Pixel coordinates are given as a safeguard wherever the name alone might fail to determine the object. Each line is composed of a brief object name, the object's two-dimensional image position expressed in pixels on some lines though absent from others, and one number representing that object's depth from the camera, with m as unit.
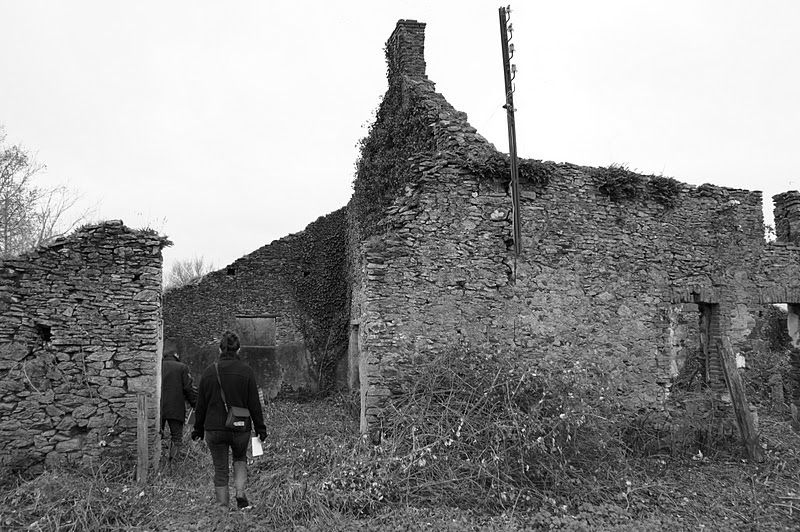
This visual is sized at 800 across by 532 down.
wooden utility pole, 7.50
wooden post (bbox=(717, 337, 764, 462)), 7.47
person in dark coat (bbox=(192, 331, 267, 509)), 5.20
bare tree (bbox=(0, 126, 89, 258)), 17.55
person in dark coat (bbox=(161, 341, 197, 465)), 7.24
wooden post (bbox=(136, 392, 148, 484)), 6.36
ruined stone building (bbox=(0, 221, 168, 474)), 6.29
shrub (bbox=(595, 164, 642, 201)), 8.32
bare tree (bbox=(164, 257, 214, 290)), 46.97
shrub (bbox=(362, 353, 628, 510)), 5.75
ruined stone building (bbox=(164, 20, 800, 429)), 7.32
